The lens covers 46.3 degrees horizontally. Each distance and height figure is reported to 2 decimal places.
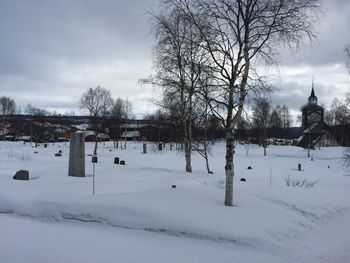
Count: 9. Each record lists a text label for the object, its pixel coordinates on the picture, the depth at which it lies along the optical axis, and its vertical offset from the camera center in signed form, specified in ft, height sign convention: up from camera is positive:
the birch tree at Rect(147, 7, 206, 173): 66.64 +9.71
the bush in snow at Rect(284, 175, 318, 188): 59.79 -6.30
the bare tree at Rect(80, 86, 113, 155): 209.77 +17.09
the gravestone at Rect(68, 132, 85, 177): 57.00 -2.67
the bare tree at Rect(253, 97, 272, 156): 207.05 +12.07
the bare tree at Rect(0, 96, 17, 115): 412.36 +29.41
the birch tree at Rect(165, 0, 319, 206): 36.06 +9.69
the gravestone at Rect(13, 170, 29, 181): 48.60 -4.77
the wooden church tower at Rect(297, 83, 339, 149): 272.31 +10.10
